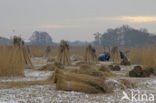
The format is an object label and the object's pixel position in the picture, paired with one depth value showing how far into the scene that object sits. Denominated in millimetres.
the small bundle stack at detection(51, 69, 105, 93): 9641
